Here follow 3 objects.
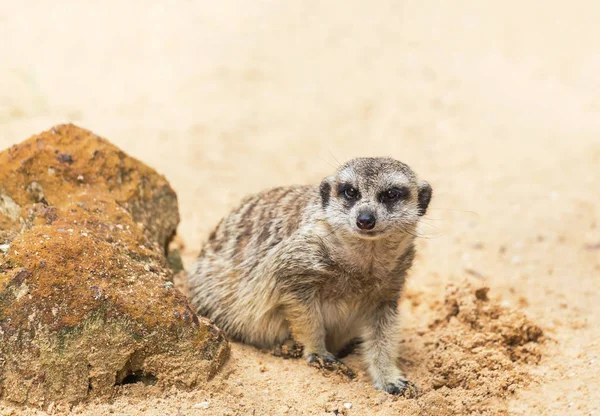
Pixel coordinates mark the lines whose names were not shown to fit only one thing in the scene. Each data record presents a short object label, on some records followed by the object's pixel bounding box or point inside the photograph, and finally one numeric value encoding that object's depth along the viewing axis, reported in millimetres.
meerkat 6289
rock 4902
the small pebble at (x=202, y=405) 5227
